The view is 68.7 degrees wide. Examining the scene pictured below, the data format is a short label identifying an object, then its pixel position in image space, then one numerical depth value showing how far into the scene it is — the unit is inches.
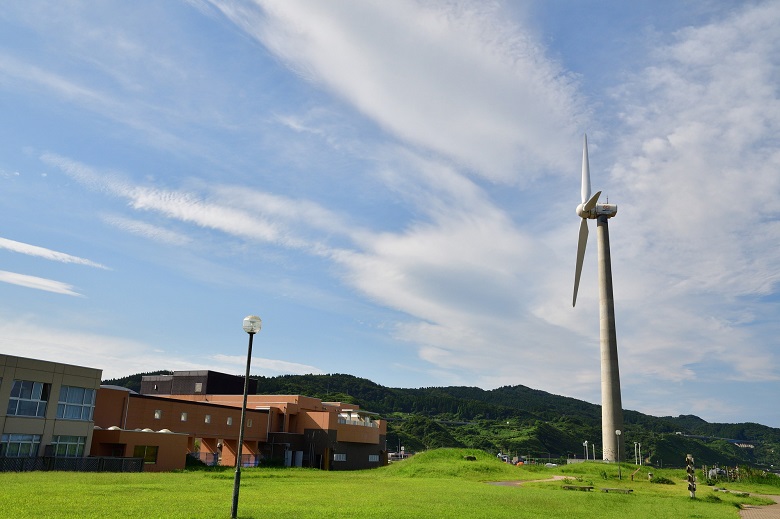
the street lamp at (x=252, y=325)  754.8
